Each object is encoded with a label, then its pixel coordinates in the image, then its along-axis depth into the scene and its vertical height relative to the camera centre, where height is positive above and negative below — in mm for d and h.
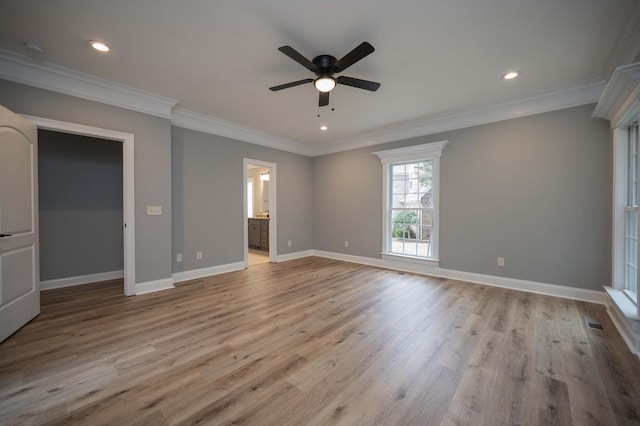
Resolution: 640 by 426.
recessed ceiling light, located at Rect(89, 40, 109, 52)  2414 +1597
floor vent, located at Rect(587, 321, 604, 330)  2534 -1176
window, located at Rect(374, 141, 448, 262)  4547 +178
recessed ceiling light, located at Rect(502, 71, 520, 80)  2936 +1585
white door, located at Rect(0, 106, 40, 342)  2297 -137
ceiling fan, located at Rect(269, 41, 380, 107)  2336 +1337
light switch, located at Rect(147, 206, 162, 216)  3631 -7
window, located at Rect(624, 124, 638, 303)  2686 -17
